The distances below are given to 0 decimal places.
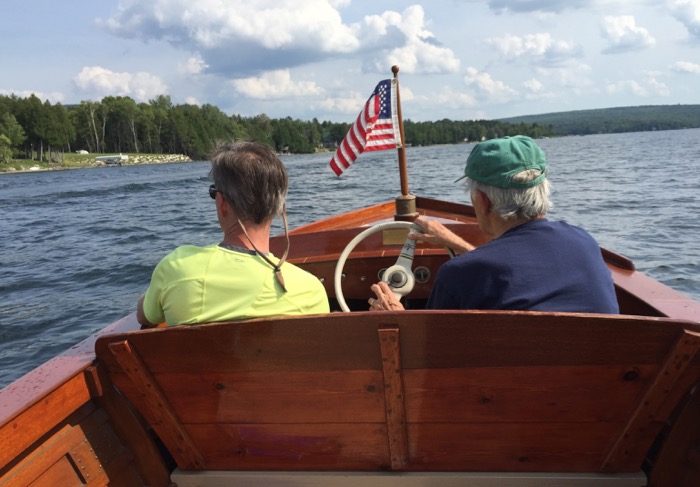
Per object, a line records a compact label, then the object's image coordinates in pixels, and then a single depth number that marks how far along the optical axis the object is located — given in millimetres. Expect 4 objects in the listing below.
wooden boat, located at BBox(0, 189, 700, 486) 1759
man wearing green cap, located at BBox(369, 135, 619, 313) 1867
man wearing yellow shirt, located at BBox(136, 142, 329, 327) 1990
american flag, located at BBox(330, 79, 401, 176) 4148
